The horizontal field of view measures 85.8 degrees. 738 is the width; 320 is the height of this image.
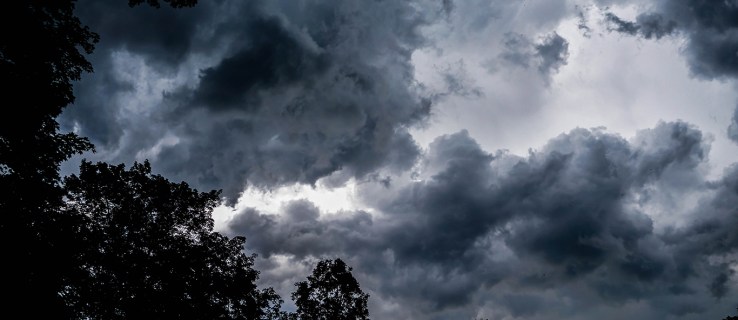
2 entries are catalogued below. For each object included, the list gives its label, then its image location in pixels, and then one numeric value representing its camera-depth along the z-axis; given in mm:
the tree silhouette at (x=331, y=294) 37844
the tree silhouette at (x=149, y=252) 23031
